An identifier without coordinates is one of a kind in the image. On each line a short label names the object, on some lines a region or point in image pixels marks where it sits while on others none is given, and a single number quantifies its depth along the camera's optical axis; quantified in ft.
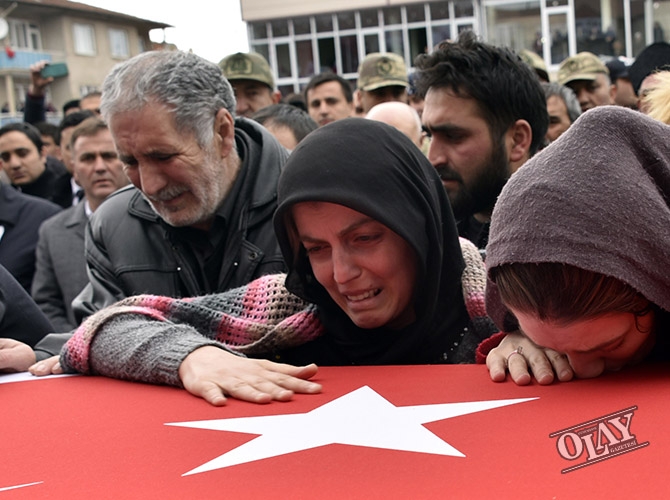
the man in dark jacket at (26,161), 22.02
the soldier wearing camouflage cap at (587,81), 20.10
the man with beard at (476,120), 9.79
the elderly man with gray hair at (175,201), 8.81
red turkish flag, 3.48
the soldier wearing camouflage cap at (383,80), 19.38
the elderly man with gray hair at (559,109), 15.58
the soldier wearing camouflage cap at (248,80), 17.78
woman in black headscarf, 6.08
